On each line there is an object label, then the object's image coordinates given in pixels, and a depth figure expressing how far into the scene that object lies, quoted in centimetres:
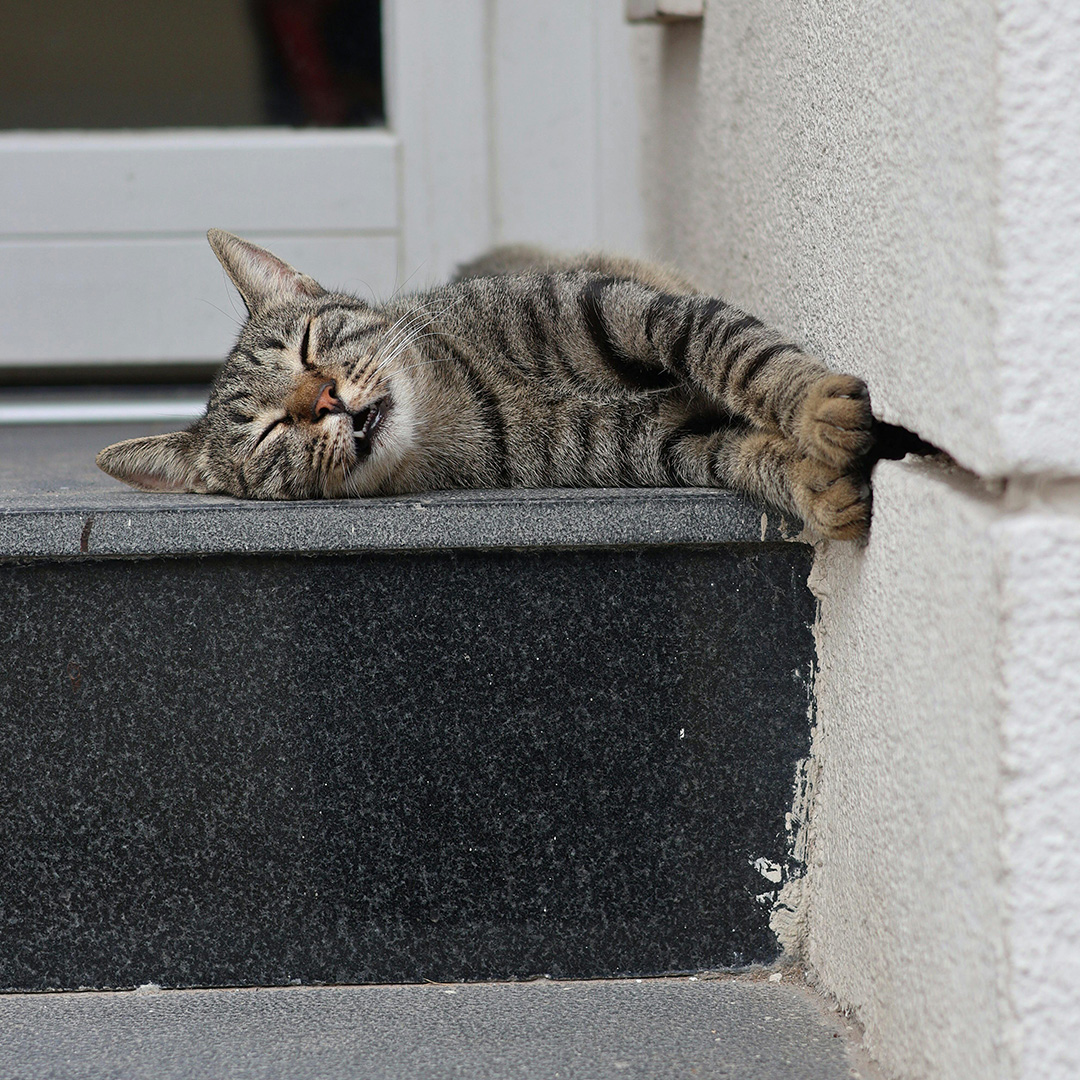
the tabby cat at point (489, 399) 205
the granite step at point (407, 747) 199
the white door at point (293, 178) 239
